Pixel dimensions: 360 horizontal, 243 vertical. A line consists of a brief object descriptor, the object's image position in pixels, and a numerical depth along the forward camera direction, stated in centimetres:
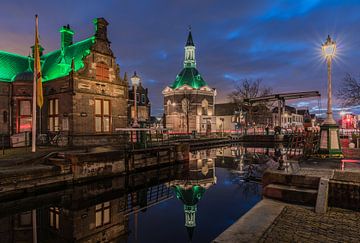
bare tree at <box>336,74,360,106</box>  2183
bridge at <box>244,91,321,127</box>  3547
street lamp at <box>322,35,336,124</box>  1228
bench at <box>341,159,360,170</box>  1092
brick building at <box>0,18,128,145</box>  2120
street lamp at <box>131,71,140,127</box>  1823
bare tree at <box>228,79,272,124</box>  5755
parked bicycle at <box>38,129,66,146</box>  2089
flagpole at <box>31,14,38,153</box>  1499
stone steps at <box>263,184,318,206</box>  739
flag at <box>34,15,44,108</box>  1582
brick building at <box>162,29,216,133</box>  6372
